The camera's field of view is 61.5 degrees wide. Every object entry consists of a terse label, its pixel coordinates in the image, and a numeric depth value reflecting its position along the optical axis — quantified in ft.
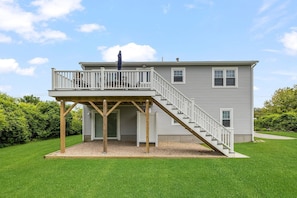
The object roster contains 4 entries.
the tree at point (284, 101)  98.37
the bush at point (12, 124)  48.51
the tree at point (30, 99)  93.59
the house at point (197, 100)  49.52
